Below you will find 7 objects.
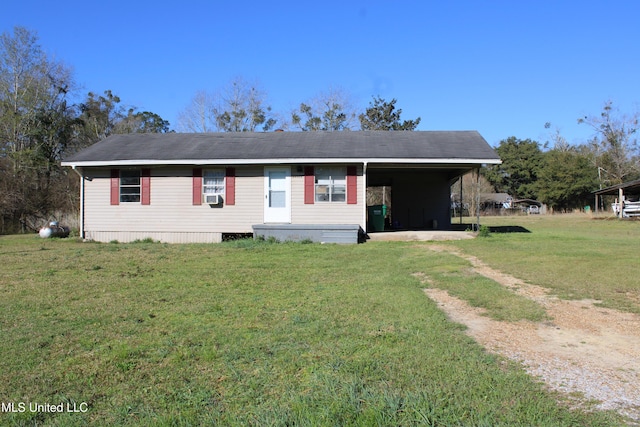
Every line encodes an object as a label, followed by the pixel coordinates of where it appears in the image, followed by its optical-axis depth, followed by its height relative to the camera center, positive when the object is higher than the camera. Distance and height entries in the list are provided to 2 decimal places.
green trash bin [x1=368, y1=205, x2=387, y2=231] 16.25 -0.06
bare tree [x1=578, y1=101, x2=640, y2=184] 46.34 +5.99
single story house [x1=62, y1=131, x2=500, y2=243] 14.25 +1.02
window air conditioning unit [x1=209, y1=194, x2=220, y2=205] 14.75 +0.53
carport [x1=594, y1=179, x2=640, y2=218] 28.51 +1.64
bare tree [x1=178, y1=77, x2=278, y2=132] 37.44 +8.08
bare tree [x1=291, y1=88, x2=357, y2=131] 36.88 +7.70
